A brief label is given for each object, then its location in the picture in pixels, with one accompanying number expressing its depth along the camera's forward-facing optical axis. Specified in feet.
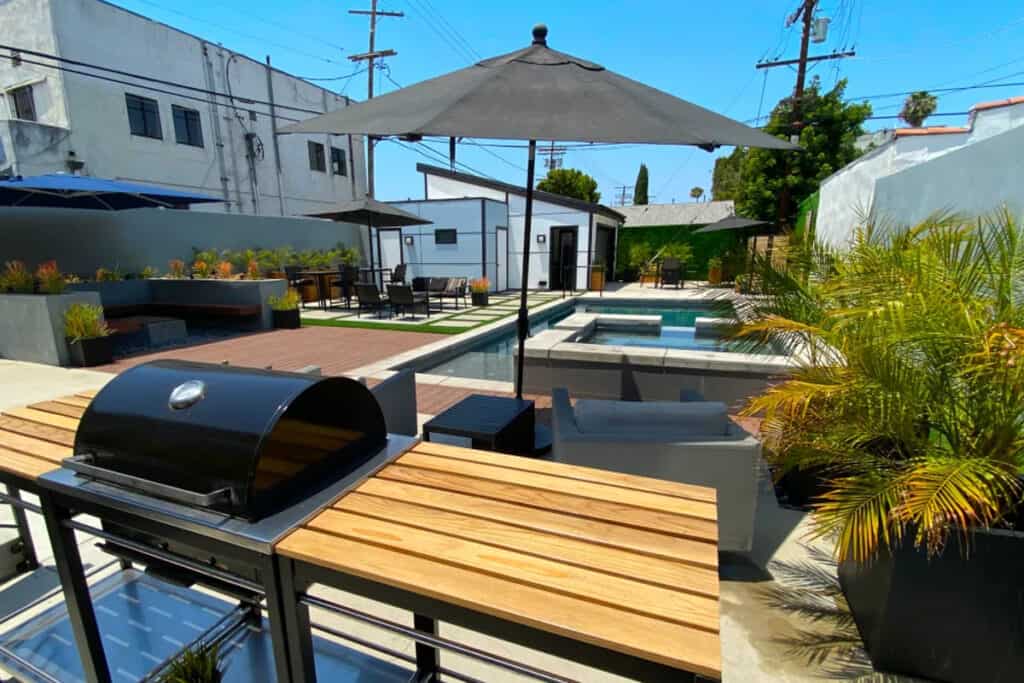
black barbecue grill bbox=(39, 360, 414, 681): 3.61
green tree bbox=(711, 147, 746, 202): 144.36
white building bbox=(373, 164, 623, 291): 51.45
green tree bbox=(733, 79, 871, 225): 53.42
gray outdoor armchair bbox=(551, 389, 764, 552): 7.70
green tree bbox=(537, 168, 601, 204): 97.50
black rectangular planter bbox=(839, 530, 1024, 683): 5.25
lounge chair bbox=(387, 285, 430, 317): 32.37
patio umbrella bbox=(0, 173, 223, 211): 22.53
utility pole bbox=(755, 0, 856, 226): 51.75
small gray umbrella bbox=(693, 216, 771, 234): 43.47
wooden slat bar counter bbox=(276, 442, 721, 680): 2.59
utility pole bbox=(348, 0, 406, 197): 65.64
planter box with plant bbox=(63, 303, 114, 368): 19.61
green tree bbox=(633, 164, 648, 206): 152.15
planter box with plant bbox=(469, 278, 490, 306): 40.47
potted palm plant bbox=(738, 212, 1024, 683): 5.26
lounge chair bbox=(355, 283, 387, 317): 33.55
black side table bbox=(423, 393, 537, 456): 8.84
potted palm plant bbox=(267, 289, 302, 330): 29.94
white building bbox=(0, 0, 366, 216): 41.78
